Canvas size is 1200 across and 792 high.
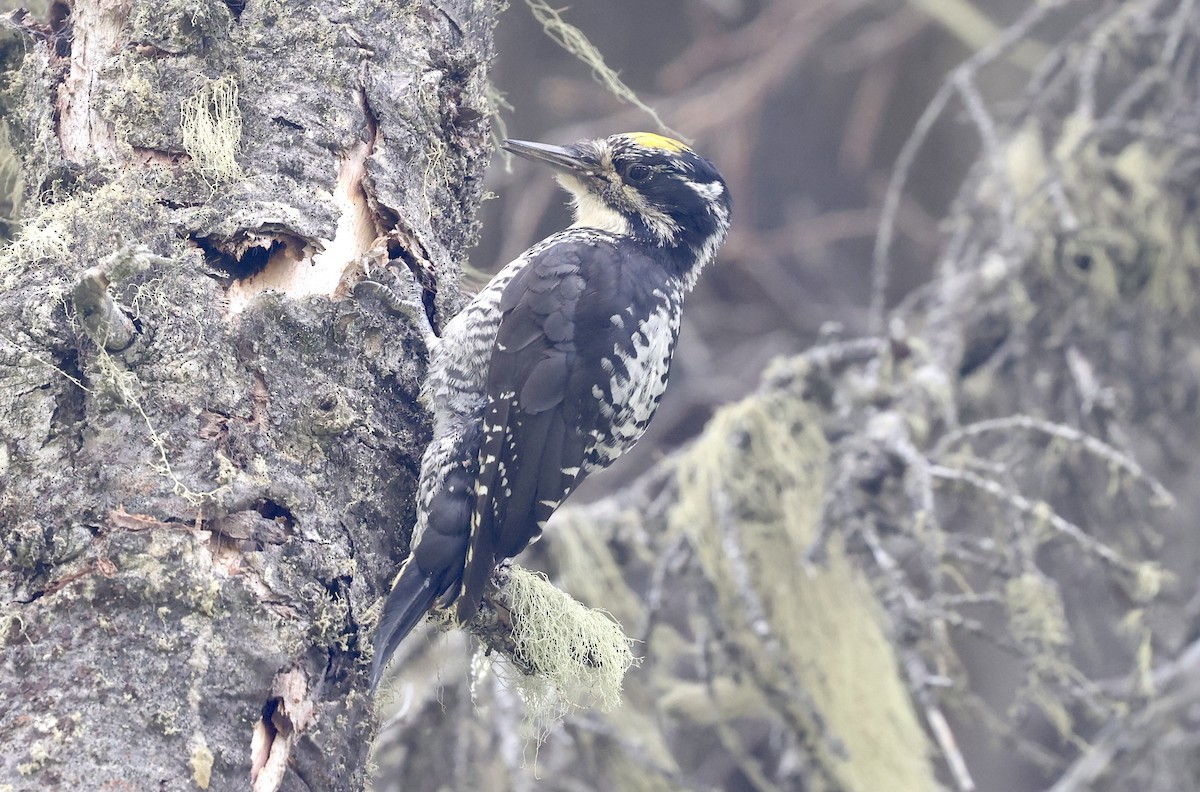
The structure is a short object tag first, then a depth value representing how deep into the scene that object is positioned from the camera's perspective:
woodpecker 4.67
